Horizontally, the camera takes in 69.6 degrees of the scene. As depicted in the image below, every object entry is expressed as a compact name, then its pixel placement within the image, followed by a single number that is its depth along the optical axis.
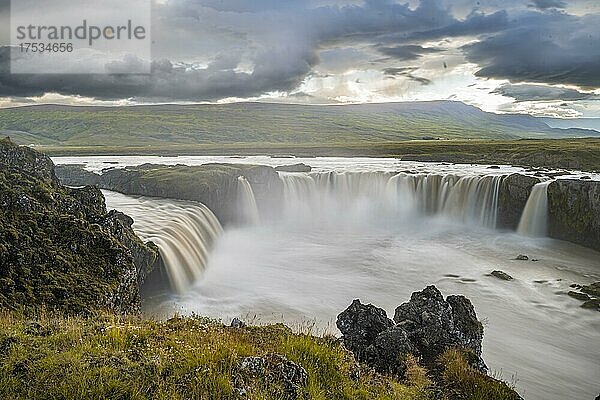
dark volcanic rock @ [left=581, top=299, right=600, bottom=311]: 25.70
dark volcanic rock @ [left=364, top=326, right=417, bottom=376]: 11.38
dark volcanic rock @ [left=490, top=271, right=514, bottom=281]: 31.08
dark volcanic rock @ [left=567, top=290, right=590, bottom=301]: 27.05
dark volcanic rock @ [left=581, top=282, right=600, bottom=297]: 27.67
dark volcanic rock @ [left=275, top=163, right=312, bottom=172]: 64.10
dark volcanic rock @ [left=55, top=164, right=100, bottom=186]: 54.50
